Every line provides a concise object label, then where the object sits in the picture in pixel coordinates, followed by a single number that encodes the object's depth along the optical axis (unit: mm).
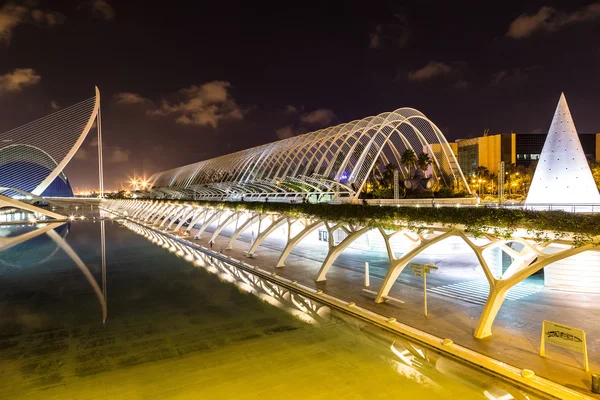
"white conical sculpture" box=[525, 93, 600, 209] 16375
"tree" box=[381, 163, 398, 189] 58438
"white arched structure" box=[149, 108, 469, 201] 39031
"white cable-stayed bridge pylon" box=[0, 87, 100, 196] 100500
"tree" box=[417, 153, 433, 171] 53094
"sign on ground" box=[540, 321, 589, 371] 8180
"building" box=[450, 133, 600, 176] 83062
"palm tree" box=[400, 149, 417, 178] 52253
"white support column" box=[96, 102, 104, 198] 98438
